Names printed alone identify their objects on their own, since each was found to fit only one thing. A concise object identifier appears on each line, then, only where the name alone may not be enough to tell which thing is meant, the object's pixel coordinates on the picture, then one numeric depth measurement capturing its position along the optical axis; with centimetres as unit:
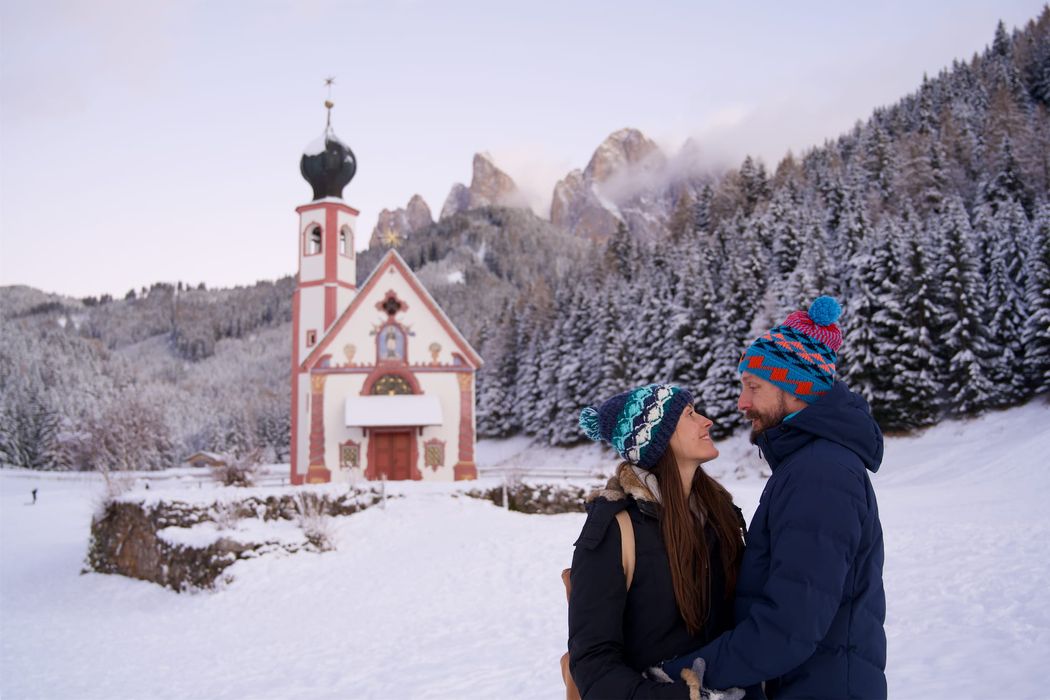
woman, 251
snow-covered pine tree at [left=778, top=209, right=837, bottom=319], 3469
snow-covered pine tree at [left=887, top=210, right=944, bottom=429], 3017
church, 2697
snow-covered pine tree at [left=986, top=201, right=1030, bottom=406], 2919
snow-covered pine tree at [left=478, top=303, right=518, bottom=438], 5447
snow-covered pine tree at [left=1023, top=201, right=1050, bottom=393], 2766
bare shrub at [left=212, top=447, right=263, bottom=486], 2433
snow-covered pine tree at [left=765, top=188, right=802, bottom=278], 4344
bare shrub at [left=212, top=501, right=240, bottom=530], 1702
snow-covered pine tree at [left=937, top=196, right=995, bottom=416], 2928
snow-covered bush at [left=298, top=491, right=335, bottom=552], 1706
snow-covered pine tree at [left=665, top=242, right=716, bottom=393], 3938
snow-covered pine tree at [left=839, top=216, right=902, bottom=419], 3091
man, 232
